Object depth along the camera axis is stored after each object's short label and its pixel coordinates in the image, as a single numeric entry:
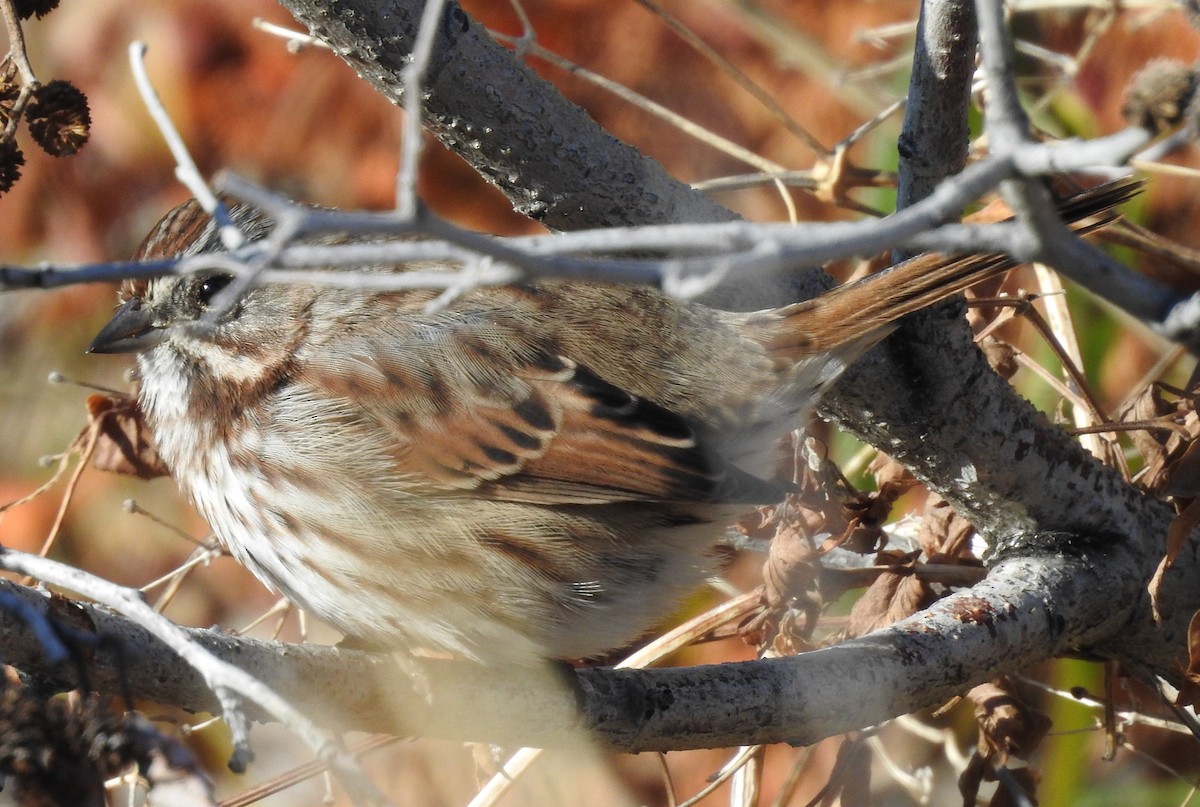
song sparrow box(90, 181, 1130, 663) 4.82
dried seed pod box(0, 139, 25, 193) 3.62
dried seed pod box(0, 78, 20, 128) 3.91
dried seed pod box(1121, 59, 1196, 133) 2.18
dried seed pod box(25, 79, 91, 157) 3.83
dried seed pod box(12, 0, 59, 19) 3.88
